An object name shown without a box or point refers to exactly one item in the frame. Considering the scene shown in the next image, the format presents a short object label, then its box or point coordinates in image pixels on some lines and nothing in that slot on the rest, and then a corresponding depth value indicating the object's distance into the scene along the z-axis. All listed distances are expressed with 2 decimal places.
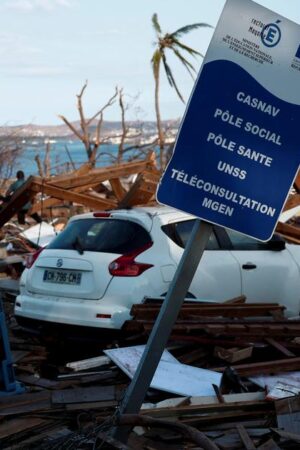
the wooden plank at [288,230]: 12.69
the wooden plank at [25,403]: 6.80
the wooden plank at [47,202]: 14.16
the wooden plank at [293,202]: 13.62
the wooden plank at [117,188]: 14.73
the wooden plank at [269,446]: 5.75
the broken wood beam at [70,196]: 13.37
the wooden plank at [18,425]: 6.39
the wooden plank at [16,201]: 13.59
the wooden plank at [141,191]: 12.45
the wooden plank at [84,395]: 6.96
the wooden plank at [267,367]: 7.35
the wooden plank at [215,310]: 8.17
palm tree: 25.16
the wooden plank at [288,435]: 5.82
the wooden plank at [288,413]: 6.13
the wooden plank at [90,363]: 7.91
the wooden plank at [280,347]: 7.78
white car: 8.52
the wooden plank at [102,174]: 13.87
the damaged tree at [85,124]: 28.47
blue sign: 4.68
